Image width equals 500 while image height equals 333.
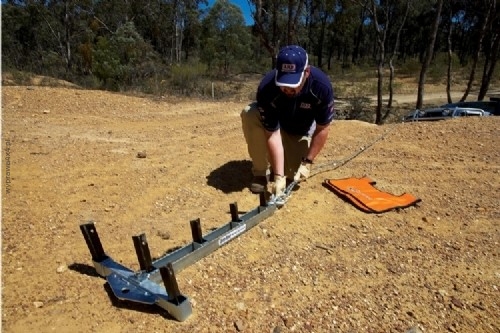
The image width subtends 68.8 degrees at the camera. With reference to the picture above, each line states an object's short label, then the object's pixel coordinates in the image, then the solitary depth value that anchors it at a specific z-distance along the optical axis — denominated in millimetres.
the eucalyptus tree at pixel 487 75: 13752
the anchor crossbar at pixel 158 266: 1796
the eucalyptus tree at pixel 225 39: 28547
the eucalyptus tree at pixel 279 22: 12992
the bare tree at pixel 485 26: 14114
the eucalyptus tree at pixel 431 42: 12078
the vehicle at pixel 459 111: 8219
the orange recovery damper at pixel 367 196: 3074
